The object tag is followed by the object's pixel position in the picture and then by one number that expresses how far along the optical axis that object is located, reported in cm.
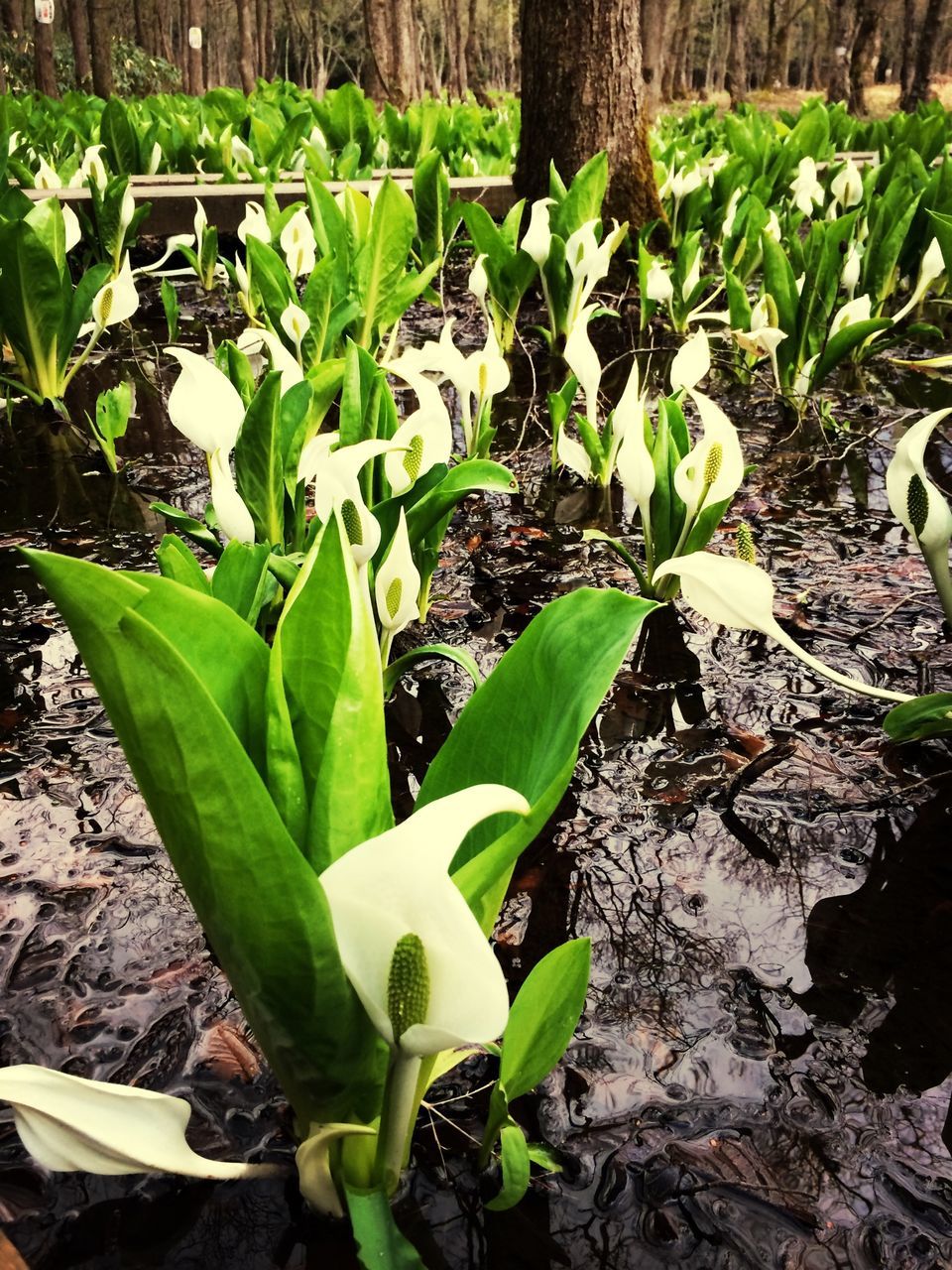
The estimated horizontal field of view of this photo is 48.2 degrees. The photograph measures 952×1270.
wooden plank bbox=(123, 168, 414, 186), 523
